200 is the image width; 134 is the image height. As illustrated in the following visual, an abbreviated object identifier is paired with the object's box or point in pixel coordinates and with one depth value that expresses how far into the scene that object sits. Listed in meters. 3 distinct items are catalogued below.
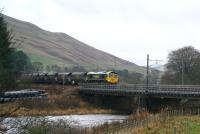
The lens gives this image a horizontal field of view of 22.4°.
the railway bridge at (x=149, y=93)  87.88
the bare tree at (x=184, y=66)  132.62
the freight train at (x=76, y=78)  128.62
